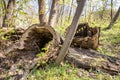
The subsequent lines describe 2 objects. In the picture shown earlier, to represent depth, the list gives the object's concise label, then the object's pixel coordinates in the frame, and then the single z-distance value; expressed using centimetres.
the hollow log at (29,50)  187
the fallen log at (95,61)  194
